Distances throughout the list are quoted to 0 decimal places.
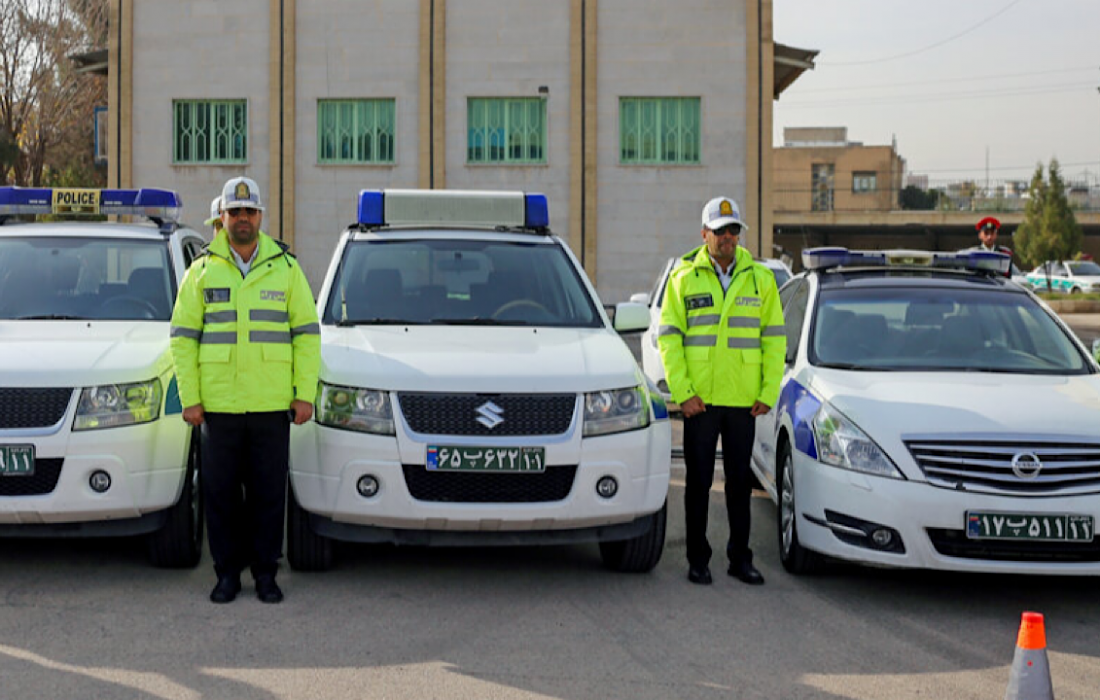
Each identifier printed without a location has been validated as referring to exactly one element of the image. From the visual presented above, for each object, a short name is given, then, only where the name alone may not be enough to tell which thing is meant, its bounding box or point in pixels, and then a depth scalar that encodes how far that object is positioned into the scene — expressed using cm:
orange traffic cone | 417
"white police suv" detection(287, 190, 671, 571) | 584
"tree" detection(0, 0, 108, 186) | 3922
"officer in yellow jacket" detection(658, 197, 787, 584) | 644
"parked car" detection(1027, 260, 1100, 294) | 4422
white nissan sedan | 573
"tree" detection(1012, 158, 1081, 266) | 4525
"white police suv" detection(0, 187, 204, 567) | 593
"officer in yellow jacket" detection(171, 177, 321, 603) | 586
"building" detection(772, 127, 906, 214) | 7094
